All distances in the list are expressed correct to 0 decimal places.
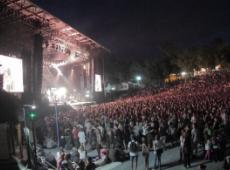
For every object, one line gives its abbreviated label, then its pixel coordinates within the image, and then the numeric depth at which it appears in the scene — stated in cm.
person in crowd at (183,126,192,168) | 884
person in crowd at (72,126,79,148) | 1266
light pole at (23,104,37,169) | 932
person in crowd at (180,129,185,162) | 888
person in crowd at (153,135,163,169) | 904
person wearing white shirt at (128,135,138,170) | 928
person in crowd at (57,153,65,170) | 923
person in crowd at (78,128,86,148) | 1219
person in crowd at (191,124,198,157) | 979
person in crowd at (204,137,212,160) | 917
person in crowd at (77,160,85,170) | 908
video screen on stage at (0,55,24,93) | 1559
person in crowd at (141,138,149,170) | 894
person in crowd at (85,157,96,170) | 840
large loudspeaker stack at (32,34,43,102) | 1616
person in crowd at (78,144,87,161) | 1021
